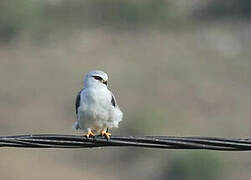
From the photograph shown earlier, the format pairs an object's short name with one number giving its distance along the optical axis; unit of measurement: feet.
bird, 48.52
